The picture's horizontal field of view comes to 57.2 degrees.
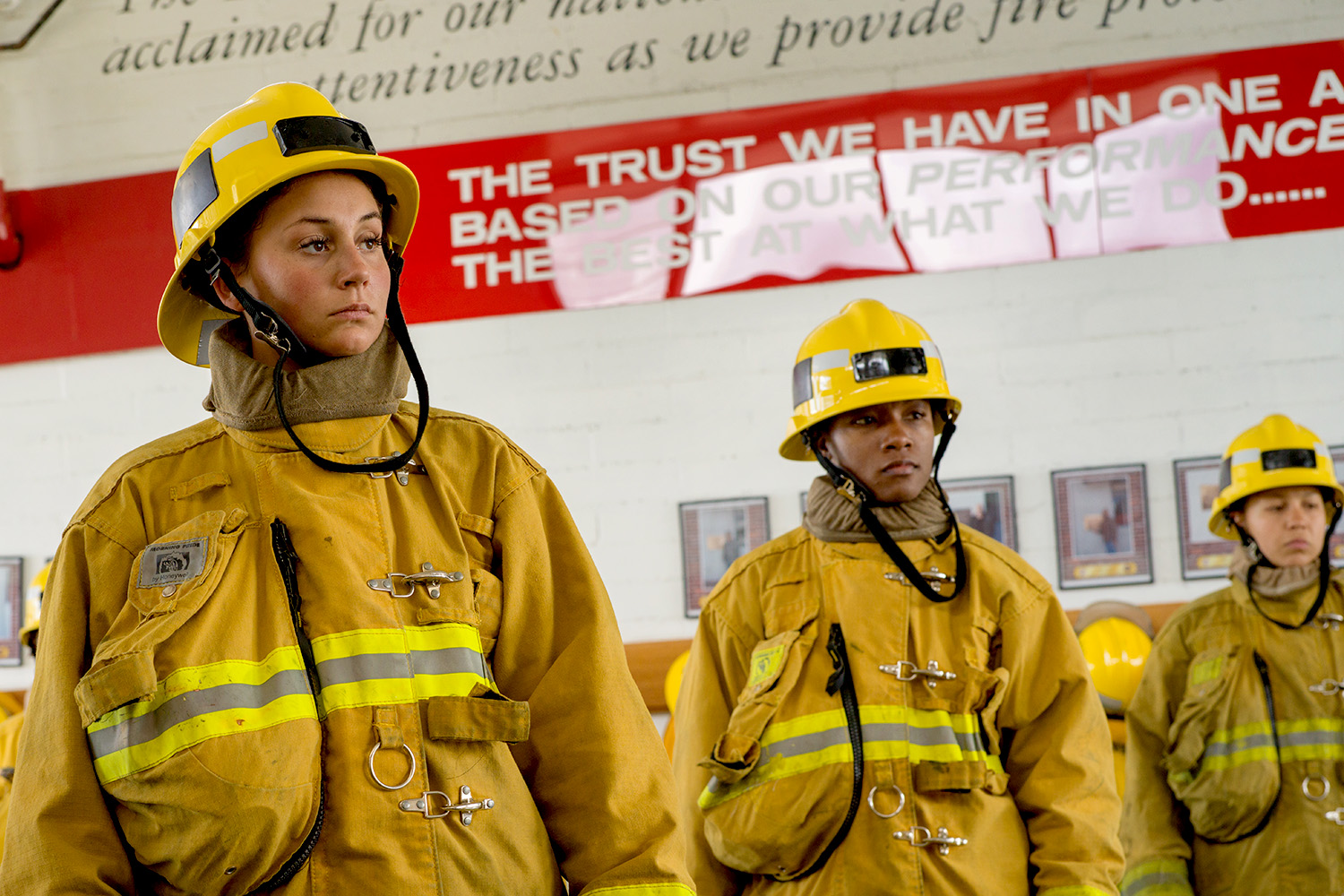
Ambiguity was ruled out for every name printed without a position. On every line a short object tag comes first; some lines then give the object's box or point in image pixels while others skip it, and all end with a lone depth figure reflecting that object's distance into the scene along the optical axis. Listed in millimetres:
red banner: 4824
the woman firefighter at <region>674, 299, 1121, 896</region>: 2615
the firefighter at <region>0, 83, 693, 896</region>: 1509
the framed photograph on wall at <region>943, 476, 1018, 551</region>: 5004
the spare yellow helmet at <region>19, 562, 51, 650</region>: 5066
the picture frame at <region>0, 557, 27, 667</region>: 5570
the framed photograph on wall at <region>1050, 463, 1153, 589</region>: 4914
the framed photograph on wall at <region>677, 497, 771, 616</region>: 5129
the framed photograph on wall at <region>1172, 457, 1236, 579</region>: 4891
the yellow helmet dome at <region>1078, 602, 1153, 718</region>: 4551
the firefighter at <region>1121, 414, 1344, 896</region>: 3875
